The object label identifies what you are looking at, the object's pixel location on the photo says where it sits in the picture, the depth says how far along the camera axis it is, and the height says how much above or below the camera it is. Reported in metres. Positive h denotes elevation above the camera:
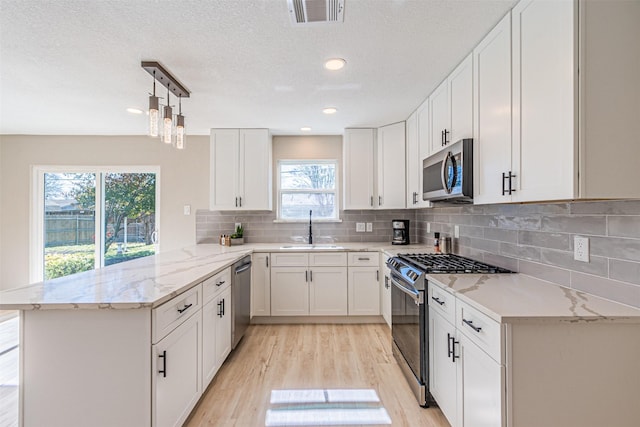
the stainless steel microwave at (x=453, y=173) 1.87 +0.30
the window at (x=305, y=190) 4.01 +0.35
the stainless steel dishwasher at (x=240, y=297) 2.60 -0.78
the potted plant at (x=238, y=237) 3.79 -0.28
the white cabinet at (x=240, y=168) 3.63 +0.58
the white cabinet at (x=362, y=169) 3.62 +0.58
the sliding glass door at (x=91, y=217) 3.95 -0.03
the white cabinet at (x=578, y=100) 1.11 +0.47
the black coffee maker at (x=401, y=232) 3.59 -0.19
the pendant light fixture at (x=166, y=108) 1.97 +0.74
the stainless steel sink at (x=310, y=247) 3.37 -0.37
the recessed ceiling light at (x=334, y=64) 2.01 +1.06
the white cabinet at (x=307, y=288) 3.33 -0.81
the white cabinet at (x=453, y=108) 1.93 +0.80
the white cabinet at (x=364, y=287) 3.34 -0.80
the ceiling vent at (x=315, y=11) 1.42 +1.03
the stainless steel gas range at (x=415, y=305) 1.90 -0.64
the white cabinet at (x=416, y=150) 2.75 +0.66
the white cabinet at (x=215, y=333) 1.99 -0.88
